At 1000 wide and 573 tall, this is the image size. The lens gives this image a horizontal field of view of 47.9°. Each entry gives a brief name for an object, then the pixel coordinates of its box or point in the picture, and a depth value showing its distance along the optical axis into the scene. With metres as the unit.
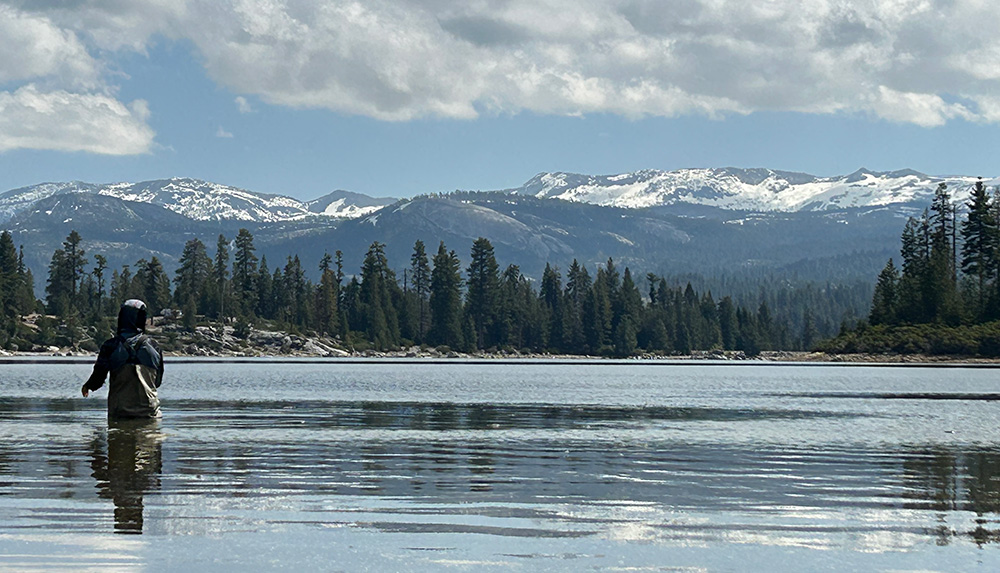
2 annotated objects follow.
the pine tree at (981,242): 164.75
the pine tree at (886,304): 175.12
